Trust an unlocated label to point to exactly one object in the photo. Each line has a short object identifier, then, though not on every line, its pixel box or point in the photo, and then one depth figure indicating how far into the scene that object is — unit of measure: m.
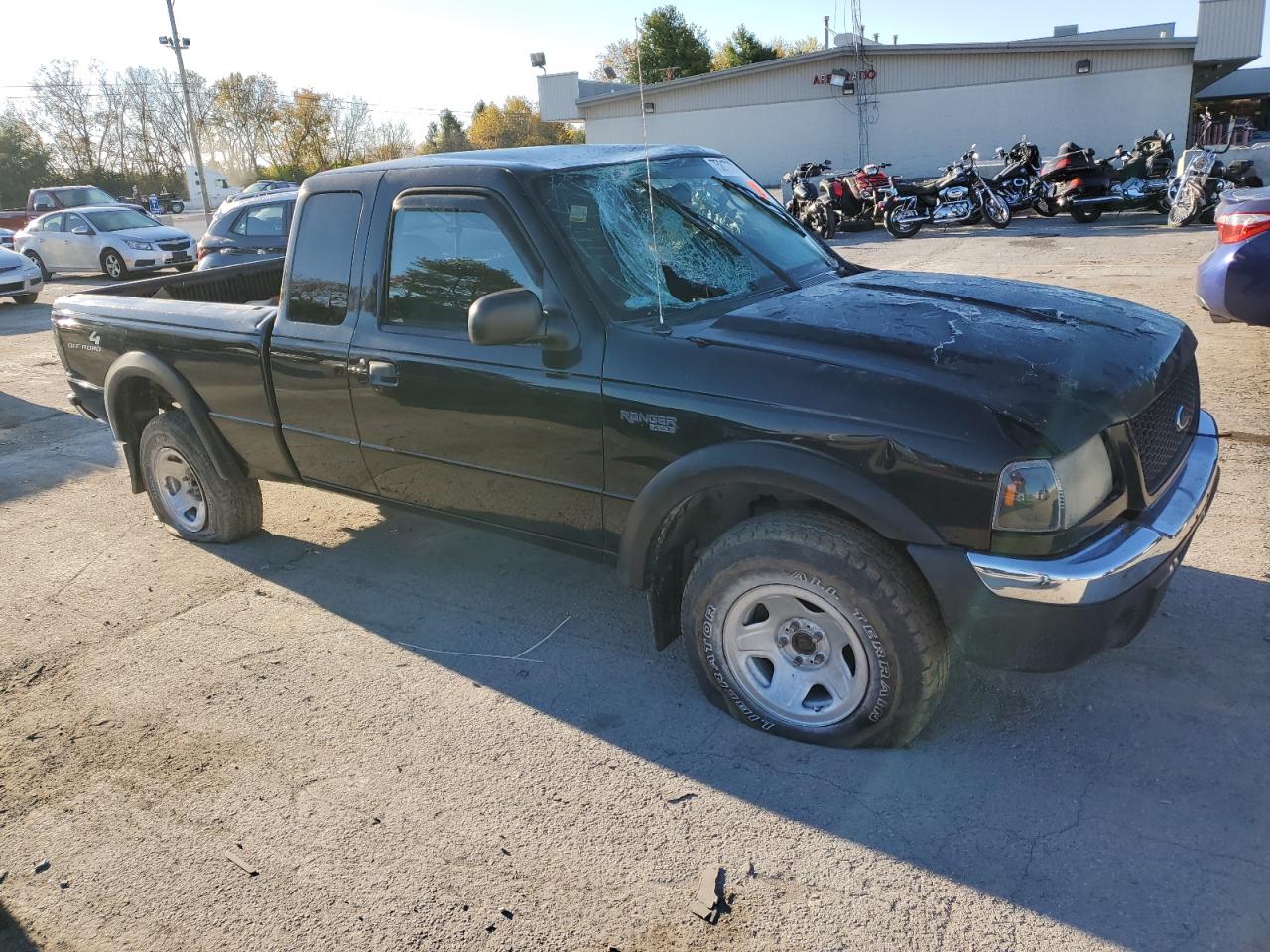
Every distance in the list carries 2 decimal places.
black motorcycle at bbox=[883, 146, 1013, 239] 17.75
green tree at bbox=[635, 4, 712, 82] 44.59
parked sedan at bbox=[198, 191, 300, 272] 12.70
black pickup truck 2.79
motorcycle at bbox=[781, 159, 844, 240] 18.91
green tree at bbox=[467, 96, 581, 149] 50.41
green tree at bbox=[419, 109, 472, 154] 60.20
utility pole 38.34
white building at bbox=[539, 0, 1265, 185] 26.88
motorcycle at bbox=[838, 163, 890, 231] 18.77
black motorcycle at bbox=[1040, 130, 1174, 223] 17.55
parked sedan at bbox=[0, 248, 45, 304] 16.73
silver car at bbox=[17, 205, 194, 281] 19.14
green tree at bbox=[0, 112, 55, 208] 50.66
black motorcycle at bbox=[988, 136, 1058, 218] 18.16
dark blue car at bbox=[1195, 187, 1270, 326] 6.68
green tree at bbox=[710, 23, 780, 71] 46.31
